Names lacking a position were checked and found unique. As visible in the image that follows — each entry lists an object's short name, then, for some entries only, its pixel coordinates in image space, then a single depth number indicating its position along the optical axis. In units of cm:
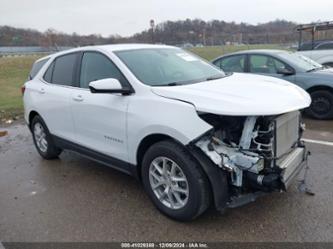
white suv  286
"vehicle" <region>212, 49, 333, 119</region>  698
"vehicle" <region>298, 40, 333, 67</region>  1012
